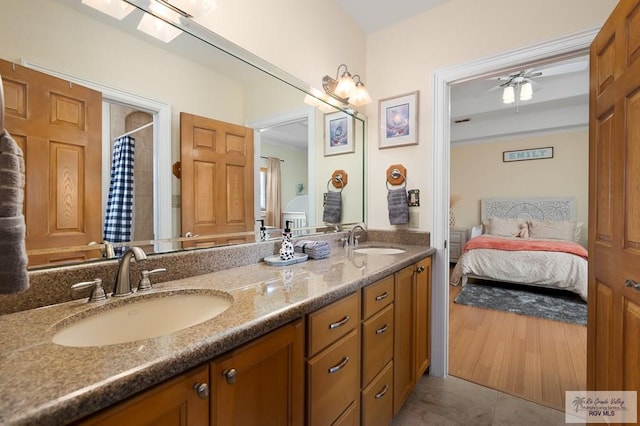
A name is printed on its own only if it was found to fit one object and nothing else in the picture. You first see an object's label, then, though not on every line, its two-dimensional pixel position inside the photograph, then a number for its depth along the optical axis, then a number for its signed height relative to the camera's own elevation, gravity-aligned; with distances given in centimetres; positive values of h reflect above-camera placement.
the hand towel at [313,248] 160 -22
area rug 300 -109
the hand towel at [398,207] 211 +3
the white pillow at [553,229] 450 -31
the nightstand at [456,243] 529 -62
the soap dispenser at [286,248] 146 -20
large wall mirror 83 +43
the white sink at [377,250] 191 -28
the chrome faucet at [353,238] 213 -21
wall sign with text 497 +103
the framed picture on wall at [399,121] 209 +69
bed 345 -49
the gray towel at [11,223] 47 -2
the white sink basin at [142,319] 74 -33
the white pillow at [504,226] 489 -28
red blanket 356 -47
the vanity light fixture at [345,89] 199 +89
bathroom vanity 47 -33
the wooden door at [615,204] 101 +3
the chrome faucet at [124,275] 87 -20
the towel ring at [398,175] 215 +27
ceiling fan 326 +157
